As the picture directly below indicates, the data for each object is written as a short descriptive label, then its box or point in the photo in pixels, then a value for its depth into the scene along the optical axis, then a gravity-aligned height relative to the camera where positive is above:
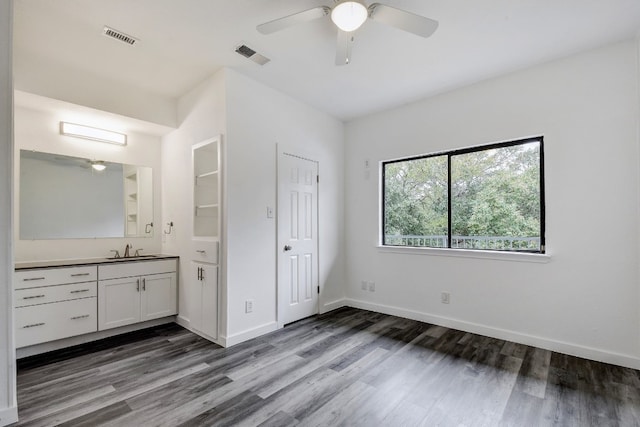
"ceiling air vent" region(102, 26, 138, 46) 2.34 +1.48
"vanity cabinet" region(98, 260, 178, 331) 3.07 -0.85
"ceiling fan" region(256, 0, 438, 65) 1.78 +1.24
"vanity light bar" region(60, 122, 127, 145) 3.26 +0.97
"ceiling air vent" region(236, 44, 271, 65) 2.61 +1.49
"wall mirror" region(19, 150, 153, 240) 3.09 +0.21
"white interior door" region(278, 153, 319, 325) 3.47 -0.28
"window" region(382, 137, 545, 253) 3.01 +0.20
